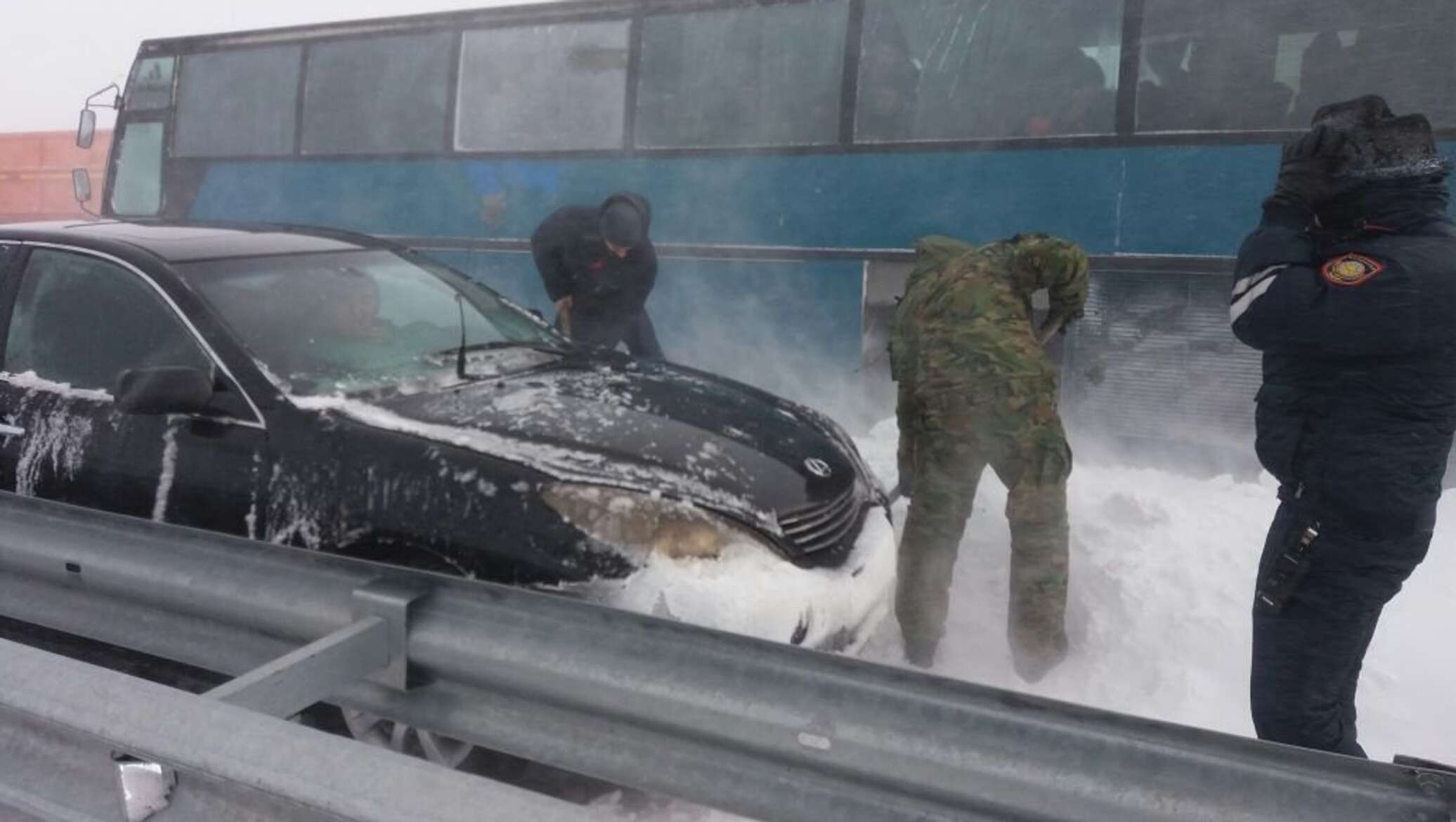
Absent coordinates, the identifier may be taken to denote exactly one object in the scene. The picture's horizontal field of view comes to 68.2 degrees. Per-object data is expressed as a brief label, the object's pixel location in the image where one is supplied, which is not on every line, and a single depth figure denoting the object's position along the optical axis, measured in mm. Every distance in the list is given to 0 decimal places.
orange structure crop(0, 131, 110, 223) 15500
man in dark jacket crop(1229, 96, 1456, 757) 2477
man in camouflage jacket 3727
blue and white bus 5773
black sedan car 2768
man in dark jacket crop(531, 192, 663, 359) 6047
